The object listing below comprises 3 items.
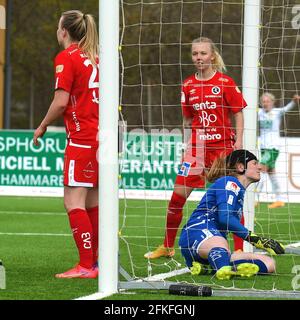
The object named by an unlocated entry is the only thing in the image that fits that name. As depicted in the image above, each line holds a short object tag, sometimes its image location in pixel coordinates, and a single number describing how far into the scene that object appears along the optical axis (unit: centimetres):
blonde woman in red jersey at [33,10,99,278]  1636
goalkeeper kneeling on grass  1600
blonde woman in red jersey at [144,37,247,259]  1853
